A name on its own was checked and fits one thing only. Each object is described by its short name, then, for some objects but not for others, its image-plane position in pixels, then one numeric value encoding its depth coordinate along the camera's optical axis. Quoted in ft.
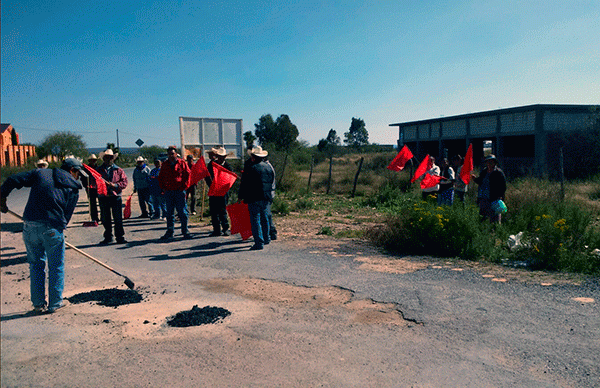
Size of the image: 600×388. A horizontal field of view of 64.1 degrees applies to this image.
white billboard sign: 52.08
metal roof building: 71.61
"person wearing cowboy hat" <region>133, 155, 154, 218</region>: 44.30
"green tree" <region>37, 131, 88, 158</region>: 142.61
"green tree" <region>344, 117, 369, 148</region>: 279.90
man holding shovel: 16.97
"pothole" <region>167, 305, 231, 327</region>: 16.40
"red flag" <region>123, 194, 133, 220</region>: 44.96
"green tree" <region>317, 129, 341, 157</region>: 208.31
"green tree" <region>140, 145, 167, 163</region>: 245.45
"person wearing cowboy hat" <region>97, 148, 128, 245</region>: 31.30
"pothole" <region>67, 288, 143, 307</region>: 18.86
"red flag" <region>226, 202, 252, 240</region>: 31.58
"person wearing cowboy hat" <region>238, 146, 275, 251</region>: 29.30
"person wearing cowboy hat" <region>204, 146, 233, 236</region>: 34.12
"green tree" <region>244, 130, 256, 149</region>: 153.75
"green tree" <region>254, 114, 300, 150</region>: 215.72
